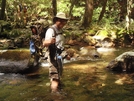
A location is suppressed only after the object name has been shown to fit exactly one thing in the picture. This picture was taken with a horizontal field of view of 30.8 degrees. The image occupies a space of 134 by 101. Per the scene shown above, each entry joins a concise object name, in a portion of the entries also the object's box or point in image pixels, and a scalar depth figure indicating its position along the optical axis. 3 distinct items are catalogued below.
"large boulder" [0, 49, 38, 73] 9.19
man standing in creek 5.62
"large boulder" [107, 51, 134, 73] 9.06
